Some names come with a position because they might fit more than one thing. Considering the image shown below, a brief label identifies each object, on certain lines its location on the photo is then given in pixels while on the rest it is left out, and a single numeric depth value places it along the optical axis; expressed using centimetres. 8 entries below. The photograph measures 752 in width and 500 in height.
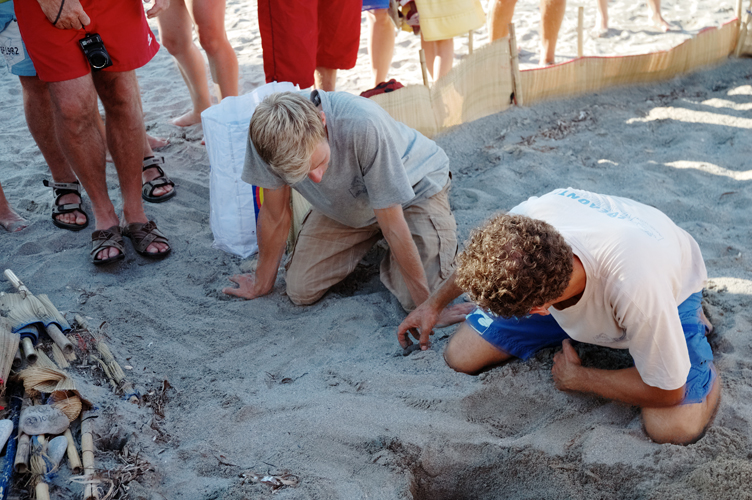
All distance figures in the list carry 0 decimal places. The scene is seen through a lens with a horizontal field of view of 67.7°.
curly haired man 146
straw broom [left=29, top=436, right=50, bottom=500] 144
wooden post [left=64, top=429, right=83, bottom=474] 154
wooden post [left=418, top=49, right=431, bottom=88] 368
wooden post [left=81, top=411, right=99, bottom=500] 148
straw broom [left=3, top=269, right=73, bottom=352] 201
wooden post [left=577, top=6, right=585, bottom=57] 433
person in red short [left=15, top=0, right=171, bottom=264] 243
